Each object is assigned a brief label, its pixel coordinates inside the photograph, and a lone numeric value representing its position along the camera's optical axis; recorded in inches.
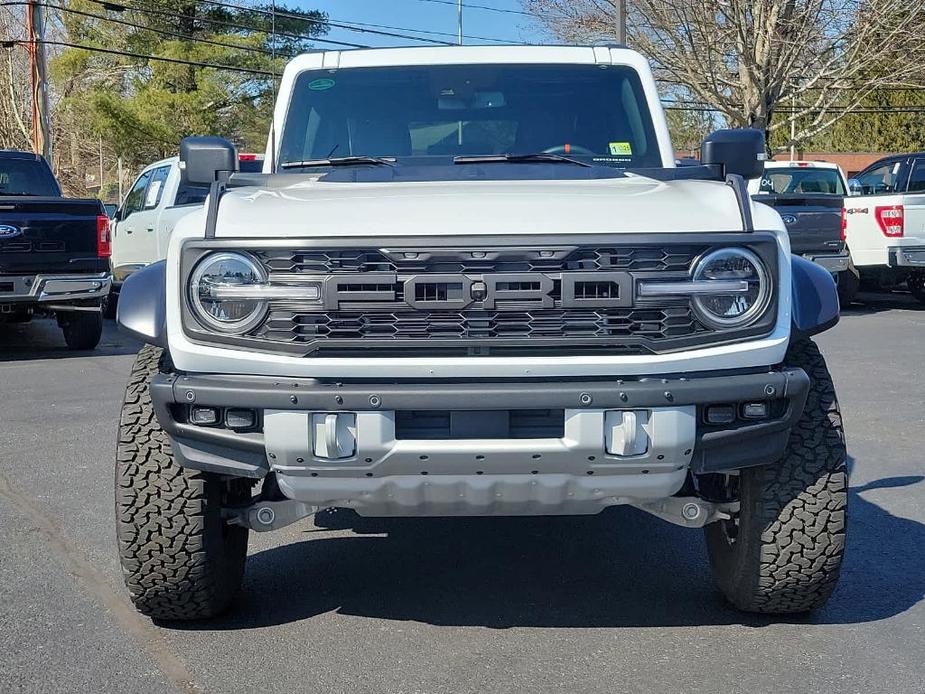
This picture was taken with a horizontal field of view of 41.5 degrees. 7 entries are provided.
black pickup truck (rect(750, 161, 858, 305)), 578.2
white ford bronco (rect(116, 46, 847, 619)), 128.0
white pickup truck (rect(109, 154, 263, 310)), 506.6
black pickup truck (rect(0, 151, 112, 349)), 424.5
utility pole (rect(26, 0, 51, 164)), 1133.6
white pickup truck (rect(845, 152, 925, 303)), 572.4
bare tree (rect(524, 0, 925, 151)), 1007.6
